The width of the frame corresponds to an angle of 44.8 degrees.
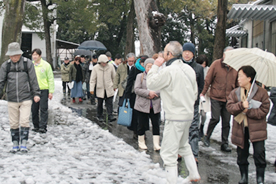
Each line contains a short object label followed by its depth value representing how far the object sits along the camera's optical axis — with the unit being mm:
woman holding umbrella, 4488
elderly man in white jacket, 4215
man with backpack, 6235
